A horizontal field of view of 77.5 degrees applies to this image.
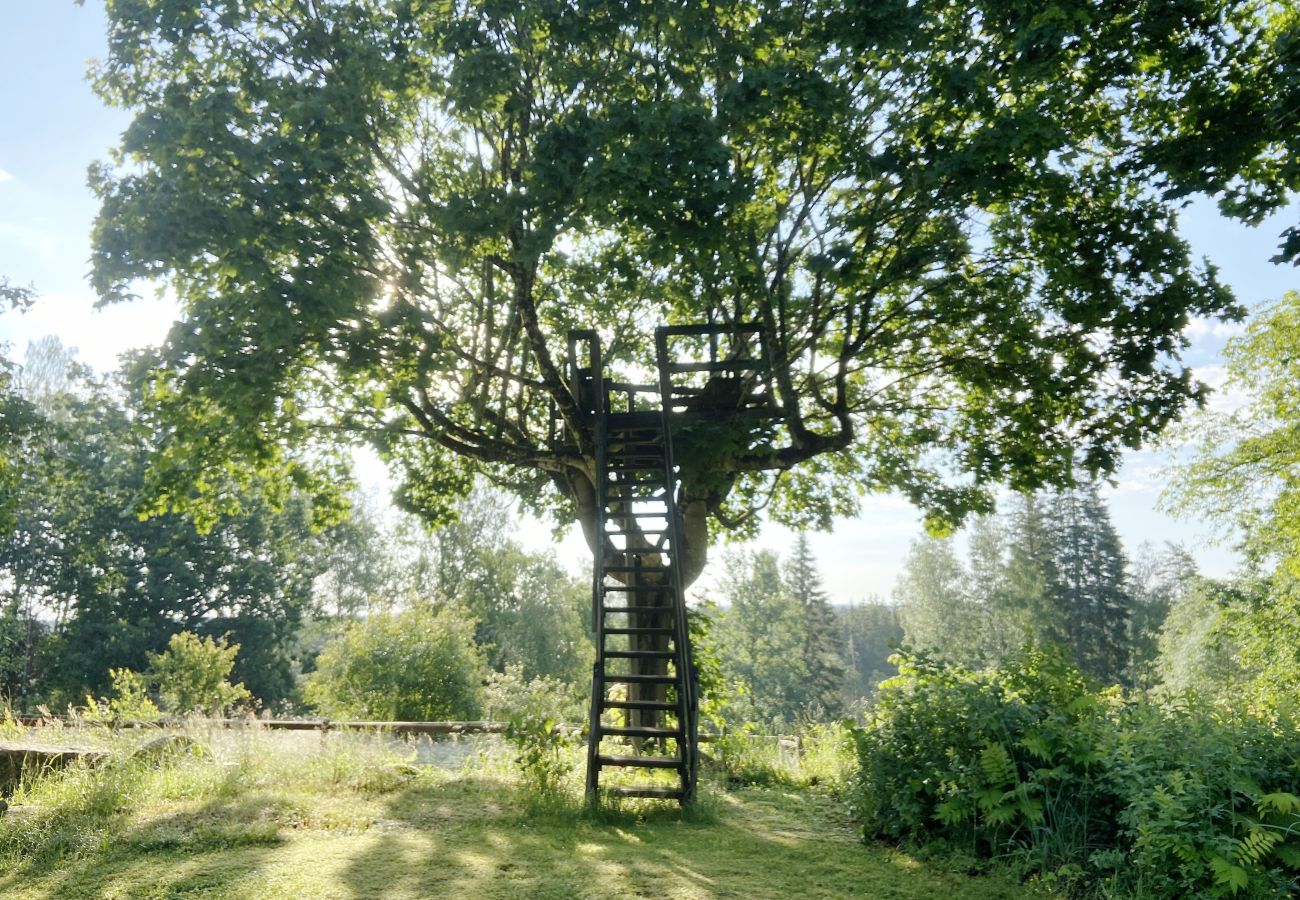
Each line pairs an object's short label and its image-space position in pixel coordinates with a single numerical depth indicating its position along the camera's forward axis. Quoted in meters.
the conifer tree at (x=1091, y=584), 50.66
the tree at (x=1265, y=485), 19.62
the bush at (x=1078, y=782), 4.57
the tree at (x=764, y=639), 57.16
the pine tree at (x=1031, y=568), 48.91
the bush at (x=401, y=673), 19.73
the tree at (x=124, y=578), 33.97
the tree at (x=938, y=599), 52.59
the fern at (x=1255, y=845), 4.31
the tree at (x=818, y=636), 57.50
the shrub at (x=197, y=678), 20.56
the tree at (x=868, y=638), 85.19
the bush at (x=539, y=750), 8.00
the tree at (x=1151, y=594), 51.34
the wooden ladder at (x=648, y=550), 8.31
